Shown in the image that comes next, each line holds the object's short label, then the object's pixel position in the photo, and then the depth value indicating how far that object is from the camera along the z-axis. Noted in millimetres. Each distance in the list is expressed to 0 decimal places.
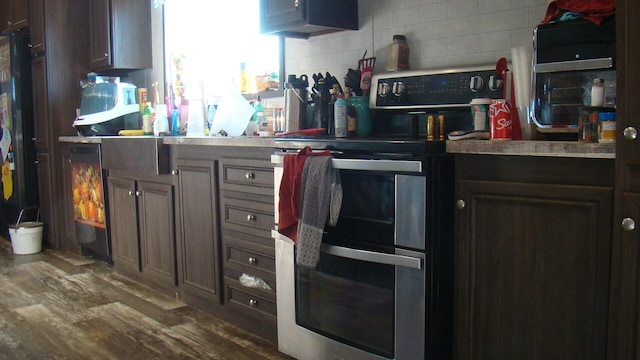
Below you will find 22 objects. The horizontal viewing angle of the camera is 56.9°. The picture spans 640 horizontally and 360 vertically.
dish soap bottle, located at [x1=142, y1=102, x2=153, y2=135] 4188
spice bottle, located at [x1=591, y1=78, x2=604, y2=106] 1635
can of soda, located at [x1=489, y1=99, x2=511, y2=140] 1879
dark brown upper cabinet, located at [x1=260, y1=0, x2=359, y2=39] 2697
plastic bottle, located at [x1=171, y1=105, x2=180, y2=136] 3961
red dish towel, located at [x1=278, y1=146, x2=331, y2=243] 2160
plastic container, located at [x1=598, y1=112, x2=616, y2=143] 1513
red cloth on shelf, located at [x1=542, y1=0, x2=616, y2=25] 1665
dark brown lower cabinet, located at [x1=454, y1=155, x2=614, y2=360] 1600
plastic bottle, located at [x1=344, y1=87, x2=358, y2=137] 2609
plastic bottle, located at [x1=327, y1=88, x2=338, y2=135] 2680
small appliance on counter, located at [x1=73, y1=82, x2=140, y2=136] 4371
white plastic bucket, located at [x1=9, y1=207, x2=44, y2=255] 4637
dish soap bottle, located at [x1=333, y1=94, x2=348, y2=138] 2527
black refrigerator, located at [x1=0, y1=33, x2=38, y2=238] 4879
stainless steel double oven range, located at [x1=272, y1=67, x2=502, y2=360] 1886
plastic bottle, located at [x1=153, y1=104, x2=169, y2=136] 3957
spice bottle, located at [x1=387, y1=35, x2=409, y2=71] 2594
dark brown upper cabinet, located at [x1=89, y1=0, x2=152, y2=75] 4410
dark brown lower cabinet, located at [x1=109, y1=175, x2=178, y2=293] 3240
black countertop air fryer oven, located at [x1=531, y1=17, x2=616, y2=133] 1696
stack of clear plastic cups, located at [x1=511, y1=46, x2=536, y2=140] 1935
